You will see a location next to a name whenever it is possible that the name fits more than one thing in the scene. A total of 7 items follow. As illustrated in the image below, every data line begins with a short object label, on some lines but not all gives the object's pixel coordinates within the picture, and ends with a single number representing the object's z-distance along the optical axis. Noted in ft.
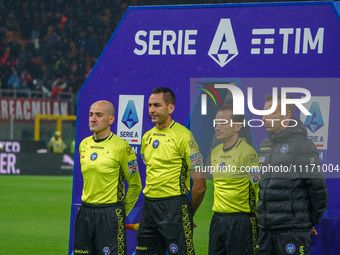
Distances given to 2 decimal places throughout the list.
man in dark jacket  33.22
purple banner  39.78
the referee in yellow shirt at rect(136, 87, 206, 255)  37.46
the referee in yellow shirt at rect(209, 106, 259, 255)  36.83
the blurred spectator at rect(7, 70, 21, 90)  153.19
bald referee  38.40
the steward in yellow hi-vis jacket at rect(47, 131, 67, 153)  129.10
